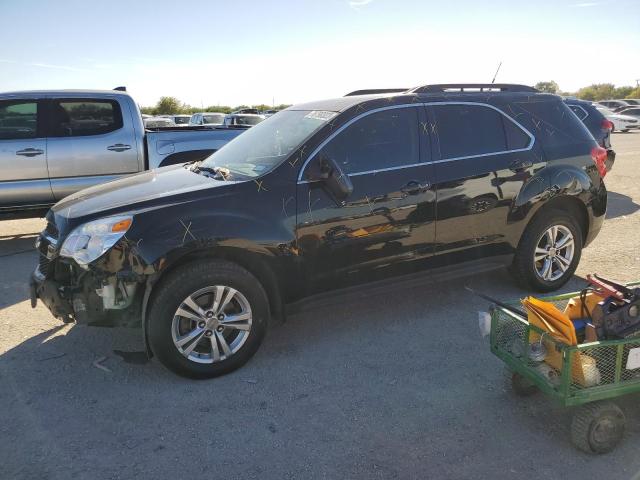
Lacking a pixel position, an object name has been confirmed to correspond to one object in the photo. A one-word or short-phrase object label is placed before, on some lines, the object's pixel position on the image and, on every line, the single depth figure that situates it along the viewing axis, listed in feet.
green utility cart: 8.39
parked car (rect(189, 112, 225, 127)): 68.03
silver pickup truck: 20.86
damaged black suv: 10.55
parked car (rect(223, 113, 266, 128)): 57.76
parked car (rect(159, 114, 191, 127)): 82.68
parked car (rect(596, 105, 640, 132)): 92.68
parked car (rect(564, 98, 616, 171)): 30.56
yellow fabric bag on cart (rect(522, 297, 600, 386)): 8.50
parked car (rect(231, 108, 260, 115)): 89.02
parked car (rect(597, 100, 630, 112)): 114.62
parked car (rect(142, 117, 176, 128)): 66.39
